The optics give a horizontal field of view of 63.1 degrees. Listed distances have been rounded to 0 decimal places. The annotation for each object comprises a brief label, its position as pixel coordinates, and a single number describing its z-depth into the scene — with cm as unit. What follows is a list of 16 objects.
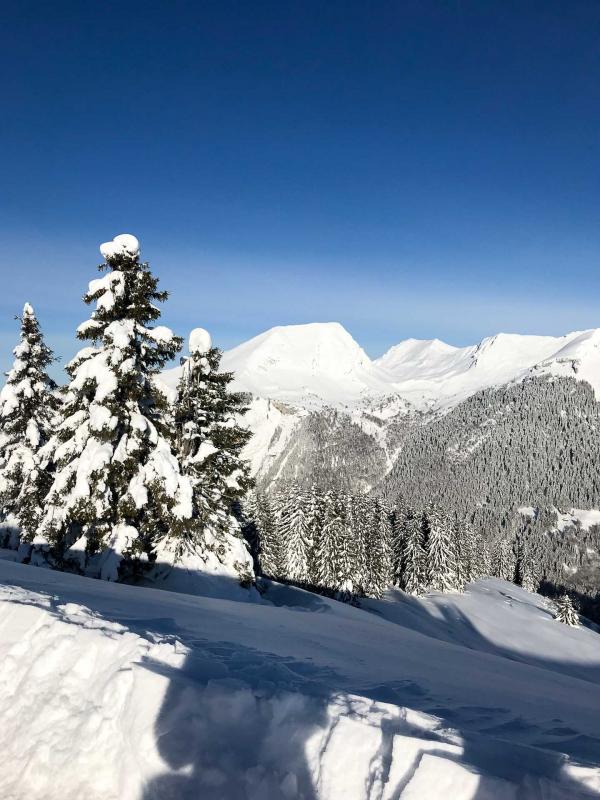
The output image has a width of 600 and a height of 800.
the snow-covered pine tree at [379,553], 4844
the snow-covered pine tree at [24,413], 2062
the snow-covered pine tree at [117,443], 1401
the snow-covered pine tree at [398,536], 6072
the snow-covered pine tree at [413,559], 5647
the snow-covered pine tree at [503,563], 10638
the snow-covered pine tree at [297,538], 3991
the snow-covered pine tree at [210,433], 1819
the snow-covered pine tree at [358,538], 4259
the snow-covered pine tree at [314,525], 4084
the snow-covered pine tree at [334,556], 4025
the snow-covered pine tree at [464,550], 6438
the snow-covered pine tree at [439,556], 5981
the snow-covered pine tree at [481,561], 7946
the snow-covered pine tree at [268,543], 4006
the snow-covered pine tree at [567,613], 6369
